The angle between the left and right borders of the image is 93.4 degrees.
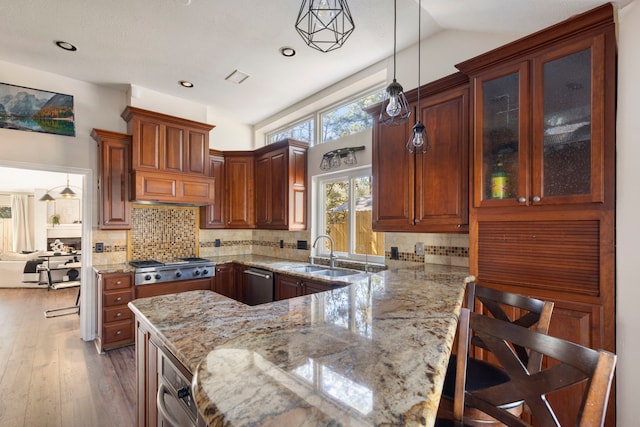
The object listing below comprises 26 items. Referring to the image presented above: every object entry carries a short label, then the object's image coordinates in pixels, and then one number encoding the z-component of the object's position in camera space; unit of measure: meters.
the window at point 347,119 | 3.48
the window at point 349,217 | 3.42
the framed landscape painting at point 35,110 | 3.21
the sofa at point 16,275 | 6.62
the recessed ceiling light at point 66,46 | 2.82
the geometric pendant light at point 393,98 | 1.54
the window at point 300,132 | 4.25
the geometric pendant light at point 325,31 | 2.26
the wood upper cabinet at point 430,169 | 2.24
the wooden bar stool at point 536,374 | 0.72
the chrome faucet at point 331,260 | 3.41
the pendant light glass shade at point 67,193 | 6.89
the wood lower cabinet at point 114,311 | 3.25
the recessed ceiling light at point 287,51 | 2.90
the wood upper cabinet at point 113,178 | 3.53
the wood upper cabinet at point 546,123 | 1.55
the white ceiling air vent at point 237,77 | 3.41
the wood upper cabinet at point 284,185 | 3.92
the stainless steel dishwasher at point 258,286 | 3.52
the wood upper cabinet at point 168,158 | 3.50
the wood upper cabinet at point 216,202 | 4.35
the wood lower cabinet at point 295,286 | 2.89
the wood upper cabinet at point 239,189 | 4.44
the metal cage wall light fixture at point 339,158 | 3.44
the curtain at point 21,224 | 9.06
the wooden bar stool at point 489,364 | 1.12
